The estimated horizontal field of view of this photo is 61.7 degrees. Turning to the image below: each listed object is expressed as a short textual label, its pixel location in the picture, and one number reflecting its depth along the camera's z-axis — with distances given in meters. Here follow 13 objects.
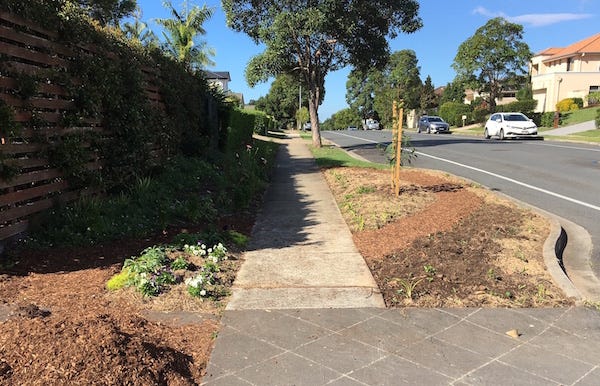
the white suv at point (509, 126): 27.95
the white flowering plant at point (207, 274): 4.30
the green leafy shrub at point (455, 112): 56.13
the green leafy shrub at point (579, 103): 48.03
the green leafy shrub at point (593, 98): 43.06
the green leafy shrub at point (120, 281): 4.36
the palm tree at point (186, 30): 30.13
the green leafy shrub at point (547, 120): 39.81
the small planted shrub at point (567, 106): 47.41
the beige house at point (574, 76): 53.59
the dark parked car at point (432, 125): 42.74
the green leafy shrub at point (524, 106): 48.47
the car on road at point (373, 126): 70.82
